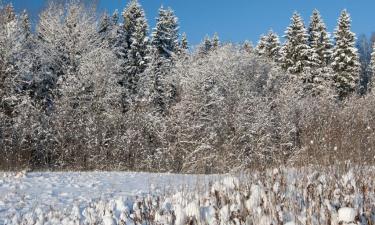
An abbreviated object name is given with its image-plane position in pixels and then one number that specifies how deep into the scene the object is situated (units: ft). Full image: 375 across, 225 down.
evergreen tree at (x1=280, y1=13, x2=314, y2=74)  134.82
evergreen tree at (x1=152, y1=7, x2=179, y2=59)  130.41
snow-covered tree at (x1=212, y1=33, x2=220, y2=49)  186.76
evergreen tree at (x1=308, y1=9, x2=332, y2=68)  141.38
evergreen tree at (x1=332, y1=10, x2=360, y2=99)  135.54
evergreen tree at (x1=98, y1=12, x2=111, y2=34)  102.38
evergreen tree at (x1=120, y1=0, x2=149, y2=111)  112.27
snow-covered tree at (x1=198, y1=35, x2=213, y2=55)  150.39
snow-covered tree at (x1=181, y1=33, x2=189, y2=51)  171.20
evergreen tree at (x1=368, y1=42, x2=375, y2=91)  169.86
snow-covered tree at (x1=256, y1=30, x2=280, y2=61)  155.63
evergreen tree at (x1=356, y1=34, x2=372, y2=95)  198.49
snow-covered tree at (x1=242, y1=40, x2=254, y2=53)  201.22
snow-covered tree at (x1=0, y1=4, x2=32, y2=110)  73.92
